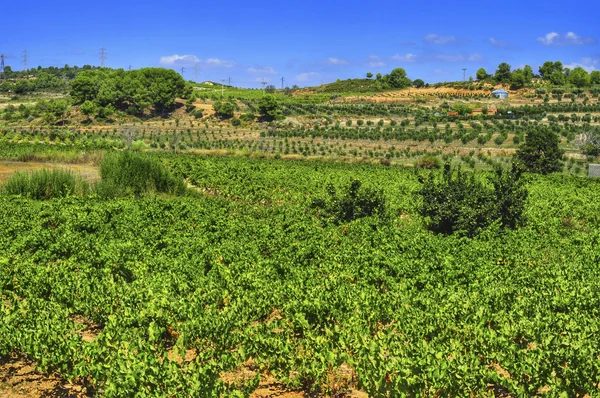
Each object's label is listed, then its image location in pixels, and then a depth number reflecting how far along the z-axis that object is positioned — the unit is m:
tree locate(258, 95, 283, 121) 84.81
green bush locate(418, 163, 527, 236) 17.81
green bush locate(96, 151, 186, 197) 24.45
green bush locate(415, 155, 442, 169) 48.12
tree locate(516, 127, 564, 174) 44.81
